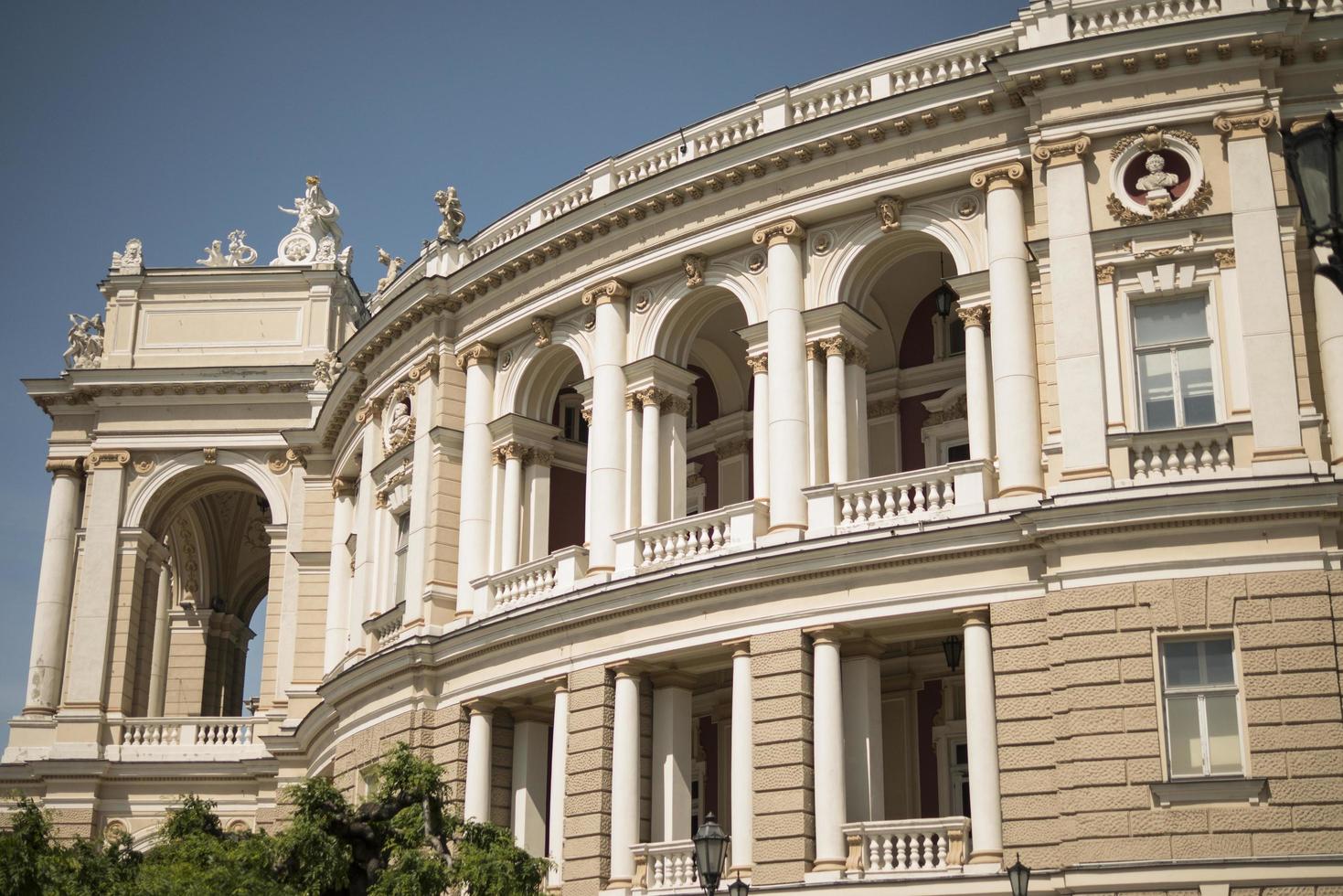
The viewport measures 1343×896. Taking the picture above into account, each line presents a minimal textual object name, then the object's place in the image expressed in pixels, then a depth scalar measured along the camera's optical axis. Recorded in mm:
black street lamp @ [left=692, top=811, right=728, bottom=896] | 22344
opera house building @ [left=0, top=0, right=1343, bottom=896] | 24609
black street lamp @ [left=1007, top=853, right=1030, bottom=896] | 23203
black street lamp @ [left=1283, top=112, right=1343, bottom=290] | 11961
